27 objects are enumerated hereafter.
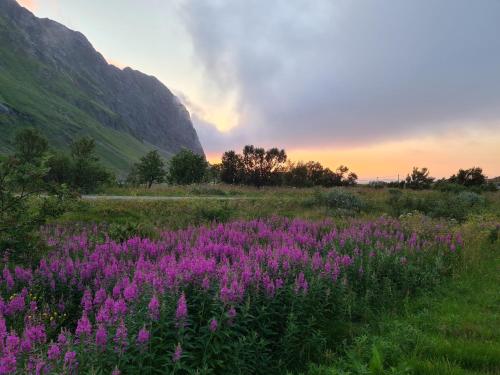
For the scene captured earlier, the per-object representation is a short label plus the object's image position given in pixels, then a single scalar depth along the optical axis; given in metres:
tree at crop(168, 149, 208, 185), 51.94
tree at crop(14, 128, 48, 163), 38.66
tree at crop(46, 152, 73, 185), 28.23
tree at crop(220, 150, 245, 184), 48.03
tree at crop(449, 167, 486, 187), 42.97
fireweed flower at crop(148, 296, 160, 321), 4.00
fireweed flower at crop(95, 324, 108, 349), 3.59
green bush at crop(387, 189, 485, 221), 19.75
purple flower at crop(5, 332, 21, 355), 3.35
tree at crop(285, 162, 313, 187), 45.25
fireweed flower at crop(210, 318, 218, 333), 4.13
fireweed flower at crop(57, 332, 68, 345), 3.62
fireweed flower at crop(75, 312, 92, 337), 3.73
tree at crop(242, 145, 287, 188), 47.44
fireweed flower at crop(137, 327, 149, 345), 3.60
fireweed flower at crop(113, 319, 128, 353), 3.55
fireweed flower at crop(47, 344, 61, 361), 3.26
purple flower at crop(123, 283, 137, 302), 4.57
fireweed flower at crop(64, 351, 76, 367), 3.15
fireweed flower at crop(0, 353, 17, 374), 3.05
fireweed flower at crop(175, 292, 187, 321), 4.00
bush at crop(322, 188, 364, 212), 19.56
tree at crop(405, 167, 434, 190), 40.87
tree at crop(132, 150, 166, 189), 57.50
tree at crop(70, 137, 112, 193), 26.06
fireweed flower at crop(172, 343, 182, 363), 3.50
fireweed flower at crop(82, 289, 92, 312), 4.73
